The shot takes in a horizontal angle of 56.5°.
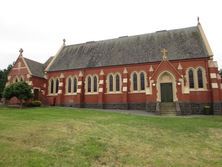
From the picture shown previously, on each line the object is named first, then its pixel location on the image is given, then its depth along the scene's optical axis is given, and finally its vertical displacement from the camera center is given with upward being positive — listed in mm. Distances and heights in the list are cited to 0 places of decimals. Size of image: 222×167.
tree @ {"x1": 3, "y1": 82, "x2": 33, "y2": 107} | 31109 +1659
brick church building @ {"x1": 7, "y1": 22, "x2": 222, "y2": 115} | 29375 +4514
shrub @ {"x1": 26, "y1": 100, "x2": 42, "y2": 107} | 34050 -330
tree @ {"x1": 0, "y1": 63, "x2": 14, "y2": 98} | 50109 +6453
